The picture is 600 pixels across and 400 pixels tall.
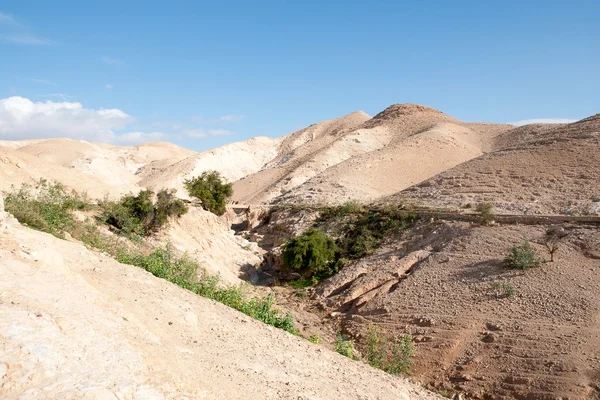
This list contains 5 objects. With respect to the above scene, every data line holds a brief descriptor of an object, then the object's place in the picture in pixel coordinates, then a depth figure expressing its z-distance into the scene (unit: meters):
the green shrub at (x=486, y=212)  18.08
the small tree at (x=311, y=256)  18.78
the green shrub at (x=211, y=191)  24.44
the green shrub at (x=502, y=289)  13.37
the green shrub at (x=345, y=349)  10.02
